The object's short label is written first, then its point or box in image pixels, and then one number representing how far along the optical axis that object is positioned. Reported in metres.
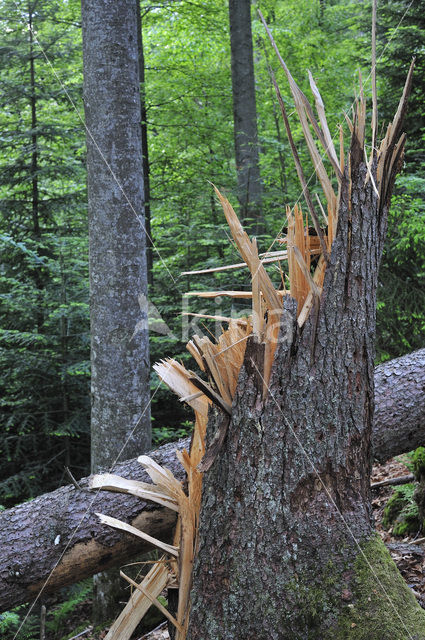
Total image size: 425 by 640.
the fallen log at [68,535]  2.40
